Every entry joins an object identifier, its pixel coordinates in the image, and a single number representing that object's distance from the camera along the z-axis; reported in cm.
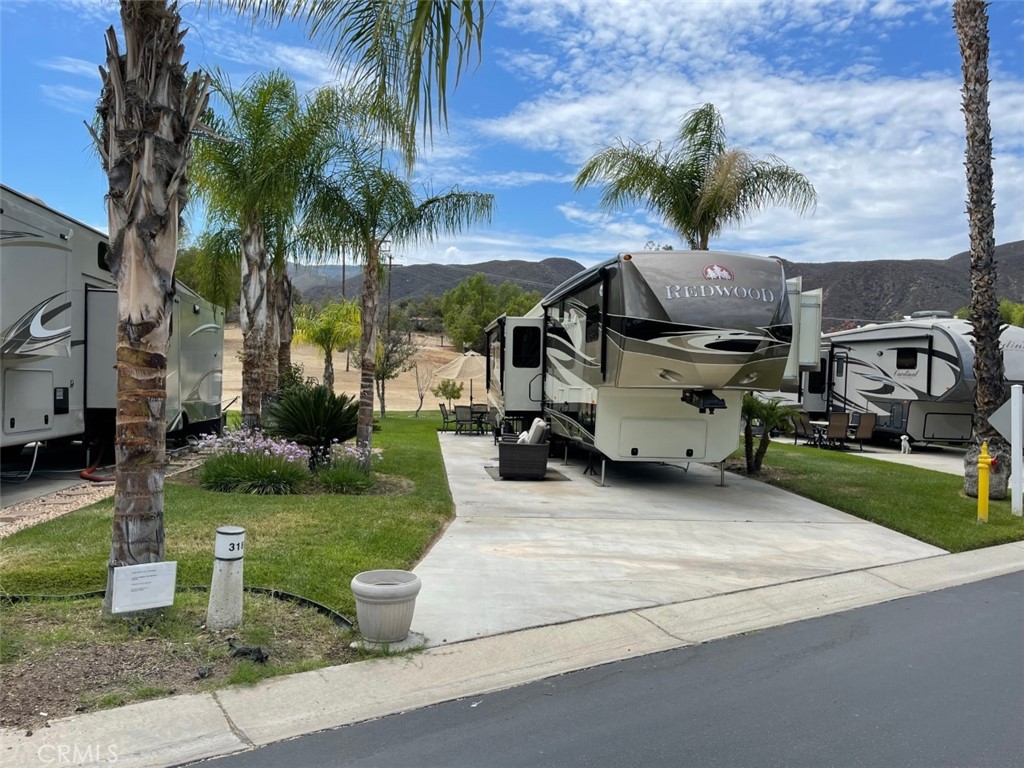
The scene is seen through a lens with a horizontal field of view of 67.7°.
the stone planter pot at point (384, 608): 473
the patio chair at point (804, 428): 2111
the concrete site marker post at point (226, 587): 472
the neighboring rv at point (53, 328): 857
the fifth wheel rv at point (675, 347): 978
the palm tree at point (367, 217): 1069
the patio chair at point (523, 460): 1238
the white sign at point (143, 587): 448
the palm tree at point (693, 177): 1600
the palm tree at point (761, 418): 1318
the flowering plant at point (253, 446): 1013
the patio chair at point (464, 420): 2241
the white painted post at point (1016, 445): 1002
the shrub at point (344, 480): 1002
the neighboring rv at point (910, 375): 1820
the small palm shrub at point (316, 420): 1116
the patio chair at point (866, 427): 2014
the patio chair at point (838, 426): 1980
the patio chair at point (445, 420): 2331
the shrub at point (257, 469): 975
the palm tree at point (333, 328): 2803
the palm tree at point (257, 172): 1095
